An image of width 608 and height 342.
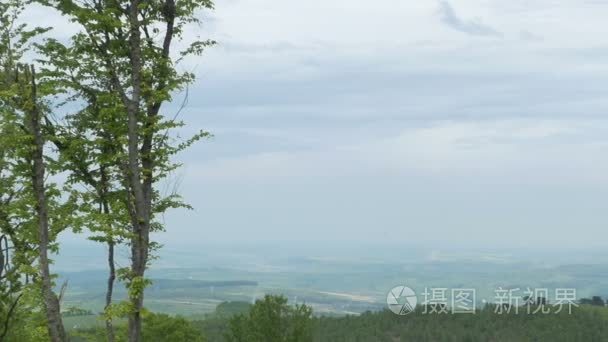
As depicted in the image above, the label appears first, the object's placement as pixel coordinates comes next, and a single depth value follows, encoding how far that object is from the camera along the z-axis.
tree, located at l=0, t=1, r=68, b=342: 21.98
